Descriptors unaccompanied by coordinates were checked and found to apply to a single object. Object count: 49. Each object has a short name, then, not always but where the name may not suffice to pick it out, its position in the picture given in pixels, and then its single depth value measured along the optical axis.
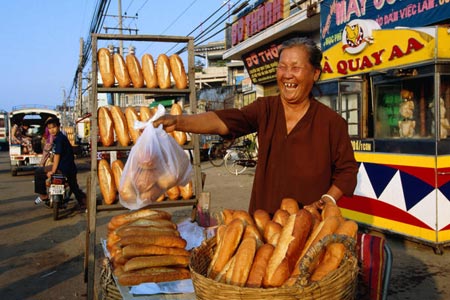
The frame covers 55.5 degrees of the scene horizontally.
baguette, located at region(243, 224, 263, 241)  1.62
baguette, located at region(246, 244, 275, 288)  1.40
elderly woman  2.19
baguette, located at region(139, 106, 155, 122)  3.73
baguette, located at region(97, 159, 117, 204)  3.61
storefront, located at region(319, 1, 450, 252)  5.12
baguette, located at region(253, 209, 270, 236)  1.76
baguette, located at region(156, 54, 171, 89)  3.85
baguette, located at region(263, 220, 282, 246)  1.60
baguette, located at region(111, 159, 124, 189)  3.66
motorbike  8.12
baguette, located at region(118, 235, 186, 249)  2.56
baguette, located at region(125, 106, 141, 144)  3.70
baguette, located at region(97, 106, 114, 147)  3.64
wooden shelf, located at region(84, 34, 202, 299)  3.58
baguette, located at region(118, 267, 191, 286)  2.32
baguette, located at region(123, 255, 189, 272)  2.39
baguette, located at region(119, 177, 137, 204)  3.00
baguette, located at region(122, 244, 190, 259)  2.48
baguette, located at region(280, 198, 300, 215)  1.83
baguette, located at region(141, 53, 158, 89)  3.84
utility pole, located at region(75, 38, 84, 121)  34.28
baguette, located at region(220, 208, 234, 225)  1.83
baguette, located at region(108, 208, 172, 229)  2.96
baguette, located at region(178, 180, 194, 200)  3.88
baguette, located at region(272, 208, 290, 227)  1.74
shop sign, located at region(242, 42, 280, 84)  15.13
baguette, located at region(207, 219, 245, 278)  1.55
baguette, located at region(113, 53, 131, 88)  3.74
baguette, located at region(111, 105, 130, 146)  3.66
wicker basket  1.26
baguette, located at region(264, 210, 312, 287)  1.39
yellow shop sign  5.00
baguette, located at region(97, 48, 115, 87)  3.70
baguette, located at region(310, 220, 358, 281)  1.37
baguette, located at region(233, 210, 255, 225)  1.73
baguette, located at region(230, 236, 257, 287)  1.41
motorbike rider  8.31
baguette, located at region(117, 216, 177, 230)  2.83
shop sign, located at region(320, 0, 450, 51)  7.55
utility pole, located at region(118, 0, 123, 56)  25.07
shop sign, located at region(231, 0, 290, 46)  13.38
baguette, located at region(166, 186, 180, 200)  3.82
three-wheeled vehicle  15.40
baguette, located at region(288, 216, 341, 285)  1.50
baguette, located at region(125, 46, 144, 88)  3.79
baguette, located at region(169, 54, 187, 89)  3.88
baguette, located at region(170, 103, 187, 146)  3.87
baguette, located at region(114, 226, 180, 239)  2.68
